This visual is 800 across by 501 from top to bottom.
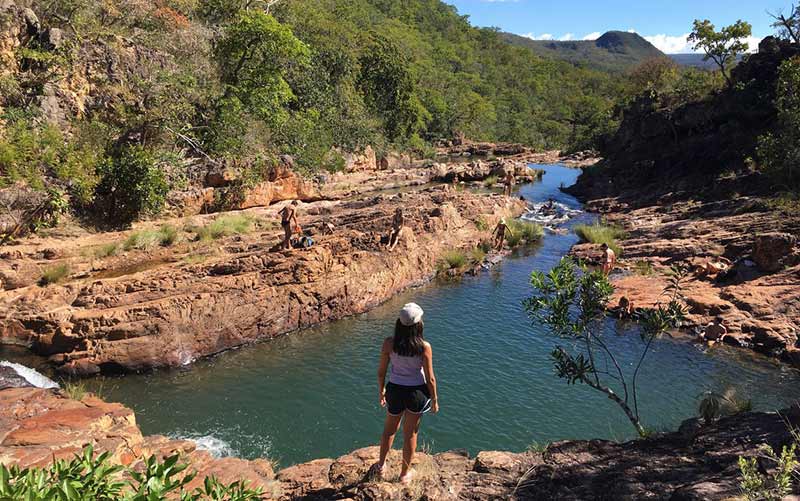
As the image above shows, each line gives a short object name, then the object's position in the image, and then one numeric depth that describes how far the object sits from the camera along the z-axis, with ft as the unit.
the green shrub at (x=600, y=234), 66.26
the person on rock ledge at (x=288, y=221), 45.34
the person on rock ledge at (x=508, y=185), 95.31
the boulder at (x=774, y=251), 46.65
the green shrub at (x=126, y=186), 57.98
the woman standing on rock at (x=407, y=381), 16.26
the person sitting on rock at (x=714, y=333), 39.58
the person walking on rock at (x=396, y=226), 53.56
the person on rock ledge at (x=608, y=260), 54.70
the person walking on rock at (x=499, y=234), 66.28
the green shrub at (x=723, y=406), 20.46
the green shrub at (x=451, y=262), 57.67
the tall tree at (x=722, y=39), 94.17
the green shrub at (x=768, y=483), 10.40
